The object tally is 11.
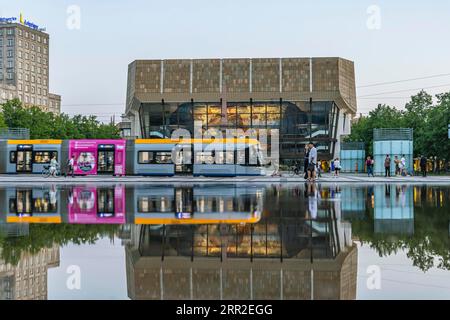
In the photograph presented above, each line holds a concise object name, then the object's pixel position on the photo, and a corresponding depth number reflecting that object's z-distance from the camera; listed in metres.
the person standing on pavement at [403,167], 41.22
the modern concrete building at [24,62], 132.88
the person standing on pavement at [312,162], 27.52
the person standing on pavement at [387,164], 36.94
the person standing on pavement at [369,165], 39.34
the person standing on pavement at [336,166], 38.78
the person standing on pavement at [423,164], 41.48
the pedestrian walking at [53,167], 37.66
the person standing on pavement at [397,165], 40.62
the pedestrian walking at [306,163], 29.15
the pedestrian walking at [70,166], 38.09
